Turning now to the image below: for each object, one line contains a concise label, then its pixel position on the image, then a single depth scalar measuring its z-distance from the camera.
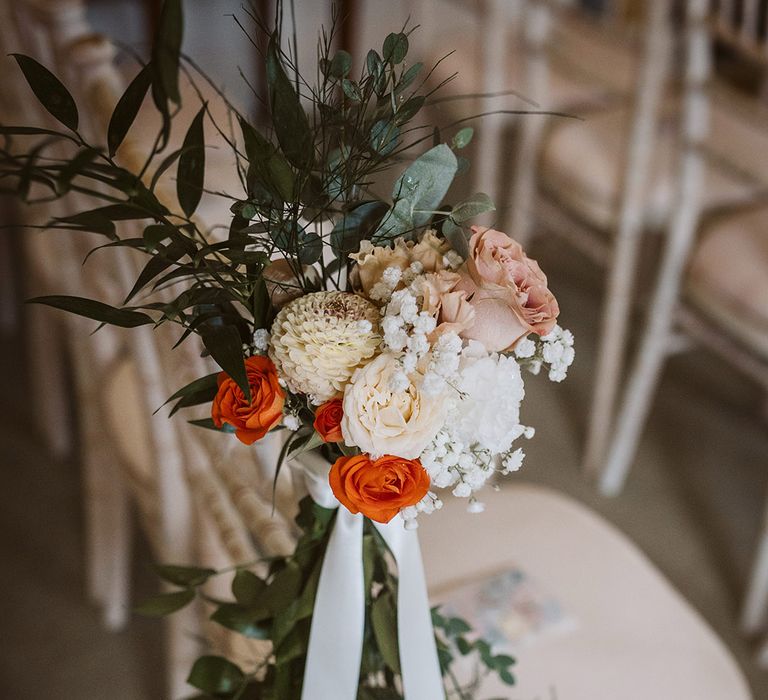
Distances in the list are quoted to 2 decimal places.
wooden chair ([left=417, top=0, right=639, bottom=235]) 2.09
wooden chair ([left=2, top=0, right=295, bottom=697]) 0.94
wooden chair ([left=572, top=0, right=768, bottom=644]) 1.58
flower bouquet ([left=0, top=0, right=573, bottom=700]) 0.54
